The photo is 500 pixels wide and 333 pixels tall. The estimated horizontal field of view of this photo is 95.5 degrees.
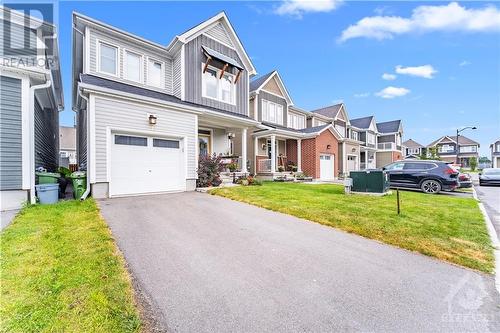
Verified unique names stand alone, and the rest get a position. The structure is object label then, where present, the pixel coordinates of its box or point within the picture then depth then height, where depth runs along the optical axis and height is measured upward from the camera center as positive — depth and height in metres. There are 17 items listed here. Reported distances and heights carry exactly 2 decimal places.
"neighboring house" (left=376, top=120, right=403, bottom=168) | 35.25 +3.96
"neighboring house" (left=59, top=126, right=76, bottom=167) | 34.70 +3.76
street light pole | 24.03 +3.96
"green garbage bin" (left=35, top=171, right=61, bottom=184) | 7.99 -0.44
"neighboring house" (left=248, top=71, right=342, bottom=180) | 17.20 +2.08
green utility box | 9.66 -0.67
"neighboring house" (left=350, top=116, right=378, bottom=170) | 32.19 +4.51
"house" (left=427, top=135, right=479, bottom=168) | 55.00 +4.22
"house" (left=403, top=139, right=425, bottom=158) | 58.44 +4.89
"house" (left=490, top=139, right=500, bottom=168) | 48.59 +2.55
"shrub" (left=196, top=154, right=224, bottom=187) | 11.07 -0.27
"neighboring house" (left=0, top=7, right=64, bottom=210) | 6.82 +1.88
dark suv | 11.24 -0.51
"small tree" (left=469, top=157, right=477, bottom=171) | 45.67 +0.33
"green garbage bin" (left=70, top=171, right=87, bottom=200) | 8.28 -0.67
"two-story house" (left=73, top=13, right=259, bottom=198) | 8.40 +2.76
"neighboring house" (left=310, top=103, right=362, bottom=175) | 23.08 +4.53
